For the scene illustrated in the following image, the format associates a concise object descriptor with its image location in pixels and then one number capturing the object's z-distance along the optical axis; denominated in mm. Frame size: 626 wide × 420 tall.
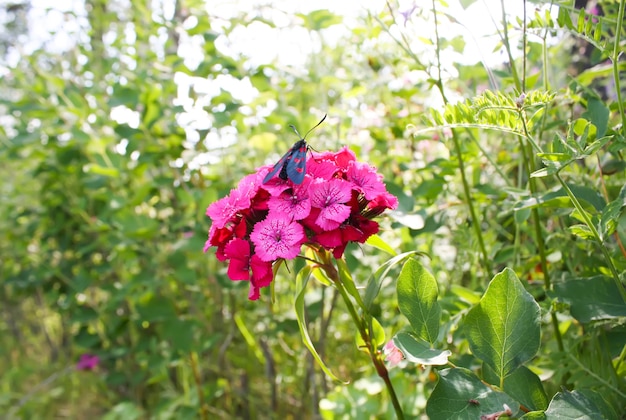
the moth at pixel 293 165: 232
